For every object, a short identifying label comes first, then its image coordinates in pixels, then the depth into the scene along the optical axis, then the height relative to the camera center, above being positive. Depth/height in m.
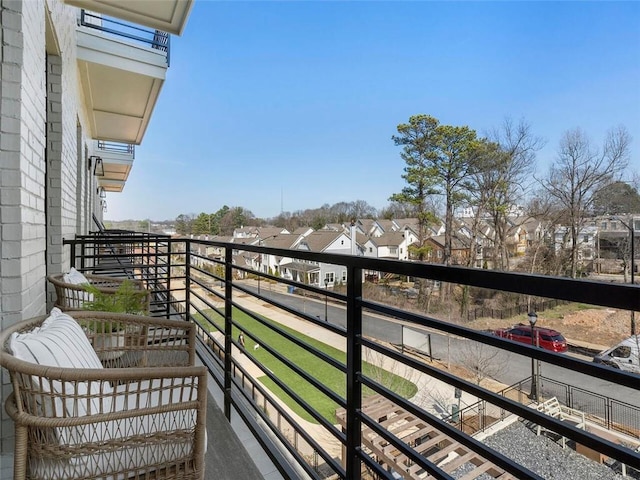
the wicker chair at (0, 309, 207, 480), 0.84 -0.49
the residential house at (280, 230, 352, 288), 22.72 -0.58
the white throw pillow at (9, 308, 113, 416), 0.86 -0.34
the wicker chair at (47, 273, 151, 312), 1.96 -0.37
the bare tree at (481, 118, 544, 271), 17.05 +3.10
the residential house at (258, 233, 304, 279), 25.20 -0.56
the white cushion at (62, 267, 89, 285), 2.14 -0.30
